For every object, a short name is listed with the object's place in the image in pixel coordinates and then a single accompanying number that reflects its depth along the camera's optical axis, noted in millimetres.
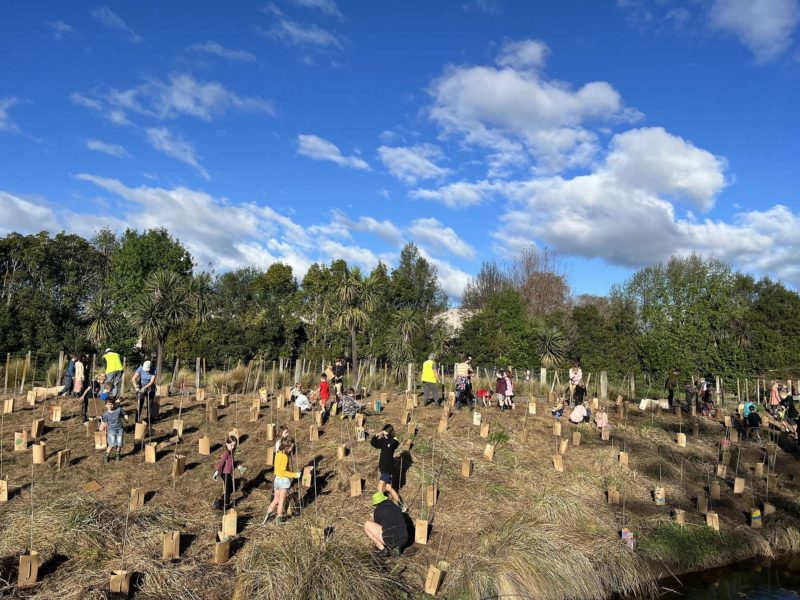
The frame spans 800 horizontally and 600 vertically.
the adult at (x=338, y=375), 15062
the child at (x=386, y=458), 9664
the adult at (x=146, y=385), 12727
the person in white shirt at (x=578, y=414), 15414
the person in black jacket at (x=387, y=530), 8531
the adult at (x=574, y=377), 17047
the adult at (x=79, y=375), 14656
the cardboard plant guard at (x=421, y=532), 9070
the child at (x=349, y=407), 14180
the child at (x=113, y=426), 11078
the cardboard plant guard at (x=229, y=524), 8516
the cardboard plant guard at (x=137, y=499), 9345
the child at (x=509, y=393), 16766
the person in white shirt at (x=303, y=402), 14787
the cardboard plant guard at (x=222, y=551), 7852
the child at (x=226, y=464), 9641
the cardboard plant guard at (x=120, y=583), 6801
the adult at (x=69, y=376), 15469
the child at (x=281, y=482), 9102
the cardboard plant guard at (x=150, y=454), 11273
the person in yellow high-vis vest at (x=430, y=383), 15867
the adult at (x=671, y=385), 19203
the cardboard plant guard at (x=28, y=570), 7074
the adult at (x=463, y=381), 15875
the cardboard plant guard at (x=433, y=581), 7684
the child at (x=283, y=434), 9673
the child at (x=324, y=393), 14403
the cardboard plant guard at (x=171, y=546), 7877
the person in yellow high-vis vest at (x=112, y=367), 13438
